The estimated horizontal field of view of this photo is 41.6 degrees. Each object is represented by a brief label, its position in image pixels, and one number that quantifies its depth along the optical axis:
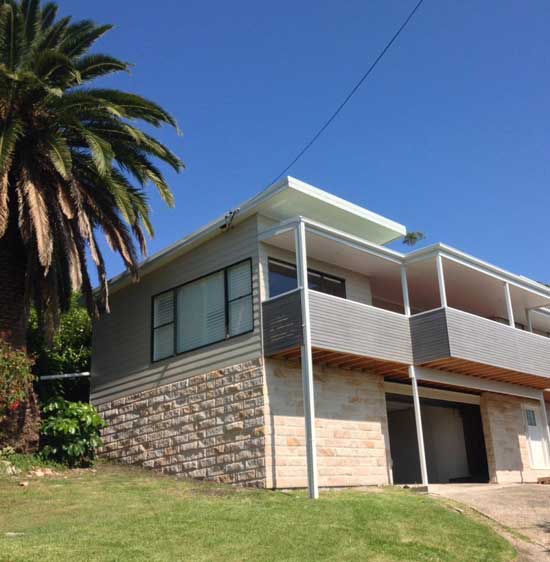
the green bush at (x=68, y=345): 22.78
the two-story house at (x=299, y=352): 16.36
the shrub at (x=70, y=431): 17.80
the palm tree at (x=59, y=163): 16.06
